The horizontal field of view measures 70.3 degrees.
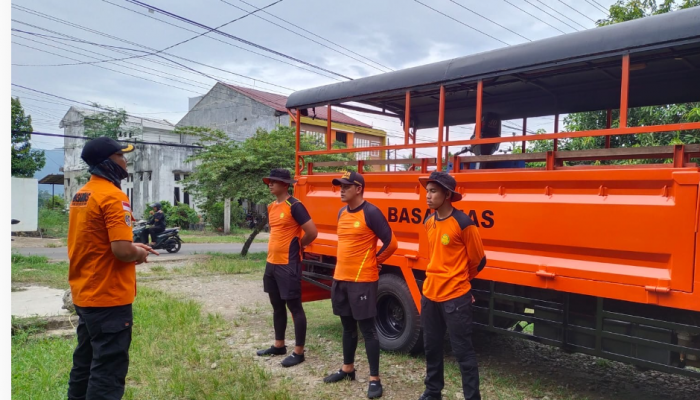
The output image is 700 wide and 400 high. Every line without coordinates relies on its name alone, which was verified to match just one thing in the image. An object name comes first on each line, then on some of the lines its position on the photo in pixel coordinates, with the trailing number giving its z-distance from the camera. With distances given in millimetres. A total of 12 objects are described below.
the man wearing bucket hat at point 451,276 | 3520
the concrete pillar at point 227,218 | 24828
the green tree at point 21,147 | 22625
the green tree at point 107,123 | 26625
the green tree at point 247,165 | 12734
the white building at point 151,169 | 27875
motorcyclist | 14891
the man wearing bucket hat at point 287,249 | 4754
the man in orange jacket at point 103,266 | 2971
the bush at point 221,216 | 24953
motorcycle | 14773
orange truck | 3389
